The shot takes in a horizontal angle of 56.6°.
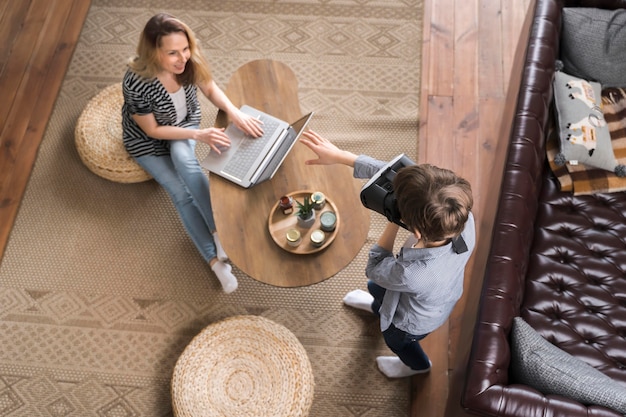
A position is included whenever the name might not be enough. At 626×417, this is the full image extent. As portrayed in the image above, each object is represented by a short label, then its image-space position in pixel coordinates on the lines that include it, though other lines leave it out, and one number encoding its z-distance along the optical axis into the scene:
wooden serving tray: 2.26
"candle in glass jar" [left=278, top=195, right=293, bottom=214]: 2.27
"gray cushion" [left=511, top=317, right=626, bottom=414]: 1.77
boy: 1.58
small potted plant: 2.25
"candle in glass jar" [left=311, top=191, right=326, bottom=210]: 2.30
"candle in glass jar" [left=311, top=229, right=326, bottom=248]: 2.24
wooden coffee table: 2.23
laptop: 2.35
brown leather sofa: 1.78
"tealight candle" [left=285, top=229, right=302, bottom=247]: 2.23
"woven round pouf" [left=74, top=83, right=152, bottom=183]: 2.87
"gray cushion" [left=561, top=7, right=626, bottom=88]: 2.52
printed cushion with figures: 2.41
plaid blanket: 2.41
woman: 2.27
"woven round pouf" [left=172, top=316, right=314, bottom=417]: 2.27
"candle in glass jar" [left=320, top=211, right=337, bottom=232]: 2.27
